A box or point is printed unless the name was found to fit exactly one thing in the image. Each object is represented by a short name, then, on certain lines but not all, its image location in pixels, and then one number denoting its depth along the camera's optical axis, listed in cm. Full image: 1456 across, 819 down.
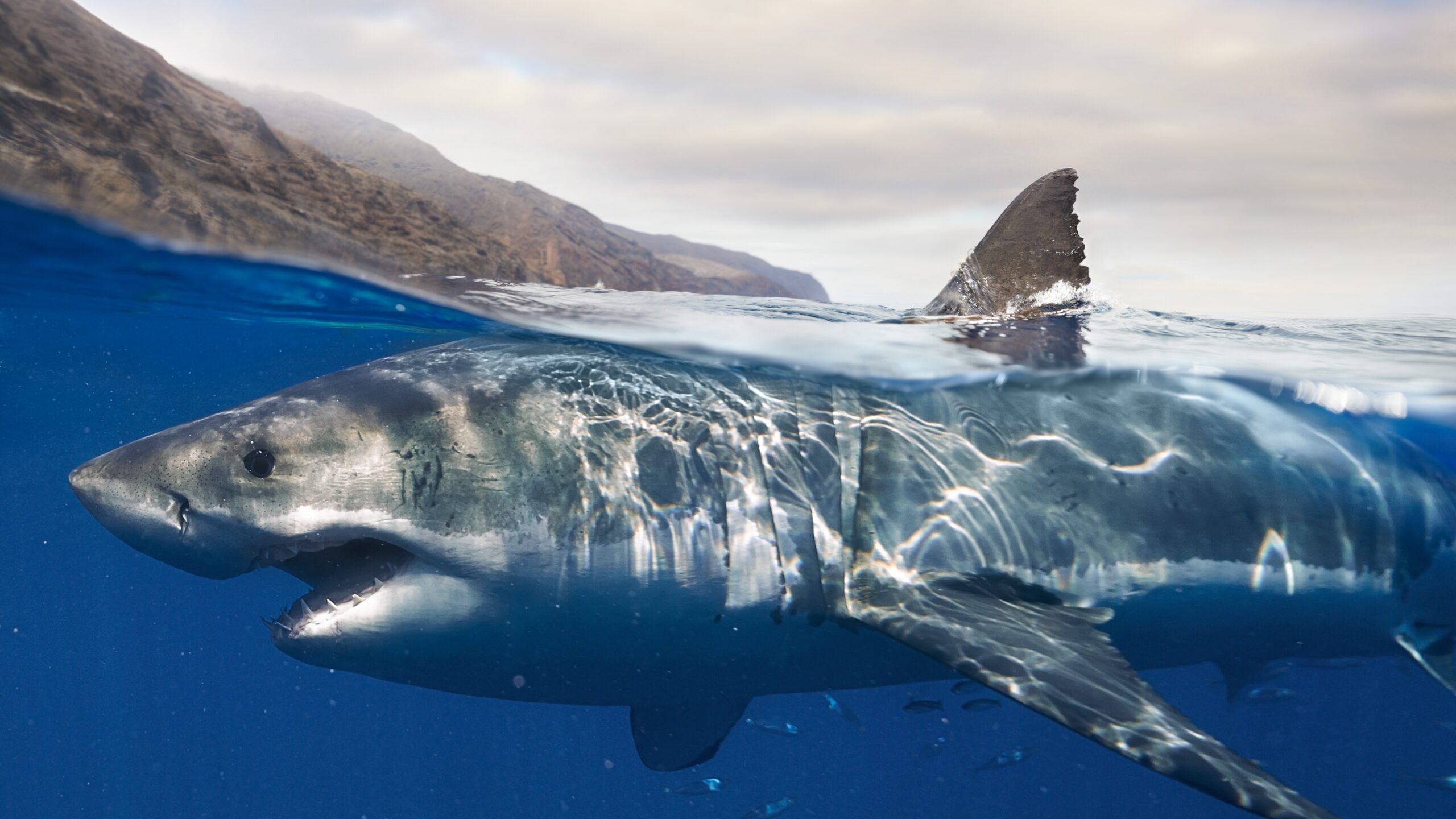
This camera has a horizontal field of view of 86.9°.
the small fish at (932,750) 794
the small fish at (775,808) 740
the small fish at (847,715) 734
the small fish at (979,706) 614
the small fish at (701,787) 757
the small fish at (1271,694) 702
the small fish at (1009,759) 734
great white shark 261
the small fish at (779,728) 740
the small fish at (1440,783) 678
